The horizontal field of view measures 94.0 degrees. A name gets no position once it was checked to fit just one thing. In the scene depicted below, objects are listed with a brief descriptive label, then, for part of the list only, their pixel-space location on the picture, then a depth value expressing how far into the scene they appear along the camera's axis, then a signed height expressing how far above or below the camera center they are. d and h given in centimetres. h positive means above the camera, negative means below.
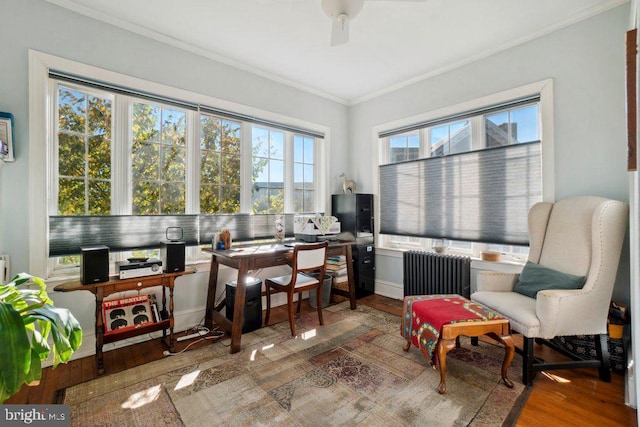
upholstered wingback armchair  195 -54
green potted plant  97 -43
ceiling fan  177 +124
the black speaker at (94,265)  209 -34
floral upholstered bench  190 -75
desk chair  275 -62
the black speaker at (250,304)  280 -83
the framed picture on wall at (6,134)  201 +58
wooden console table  210 -54
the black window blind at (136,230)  229 -11
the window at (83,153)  237 +54
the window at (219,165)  306 +54
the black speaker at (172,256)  245 -32
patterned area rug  168 -113
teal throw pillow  212 -51
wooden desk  248 -45
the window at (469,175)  279 +41
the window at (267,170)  346 +54
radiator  306 -65
